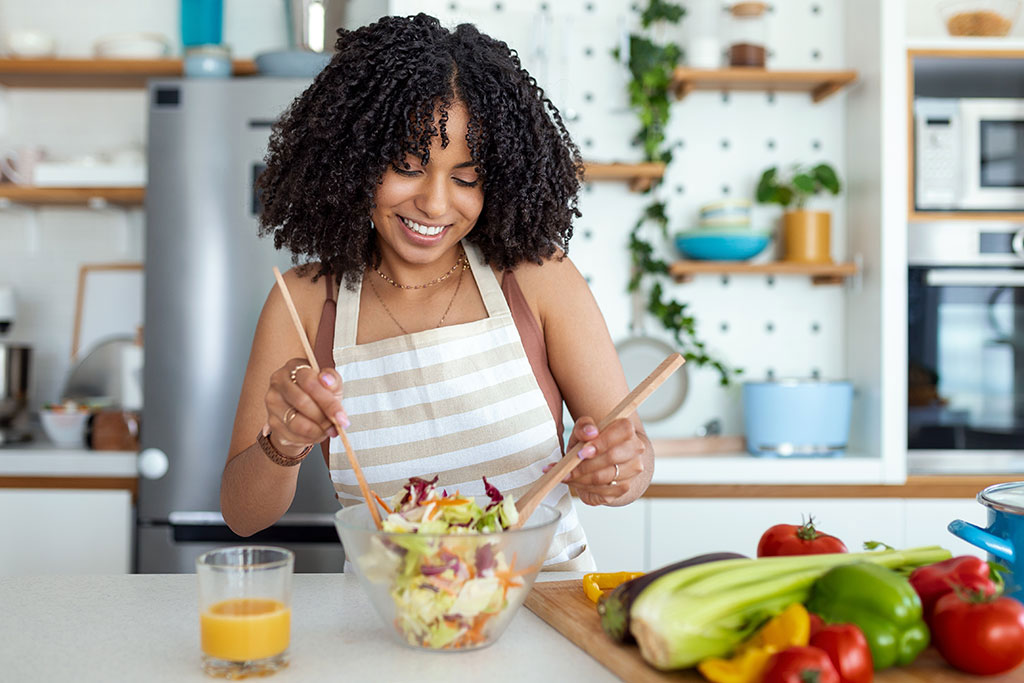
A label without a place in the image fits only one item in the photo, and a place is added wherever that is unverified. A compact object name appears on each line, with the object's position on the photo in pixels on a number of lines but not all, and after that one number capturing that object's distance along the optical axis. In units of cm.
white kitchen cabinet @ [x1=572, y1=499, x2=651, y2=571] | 233
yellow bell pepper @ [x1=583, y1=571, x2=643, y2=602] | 101
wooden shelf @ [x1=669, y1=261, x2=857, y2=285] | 257
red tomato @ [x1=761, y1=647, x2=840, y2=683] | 70
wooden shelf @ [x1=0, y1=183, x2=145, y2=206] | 270
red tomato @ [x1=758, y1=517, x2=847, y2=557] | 95
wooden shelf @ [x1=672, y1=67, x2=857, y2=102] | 257
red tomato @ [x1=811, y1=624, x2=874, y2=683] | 73
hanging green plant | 267
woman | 123
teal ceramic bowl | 259
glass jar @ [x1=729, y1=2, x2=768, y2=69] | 262
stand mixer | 264
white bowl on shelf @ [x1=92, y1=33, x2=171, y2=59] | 271
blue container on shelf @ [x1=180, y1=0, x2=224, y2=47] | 272
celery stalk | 76
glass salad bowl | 81
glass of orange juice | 80
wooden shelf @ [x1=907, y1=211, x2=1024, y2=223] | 241
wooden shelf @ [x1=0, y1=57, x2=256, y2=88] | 269
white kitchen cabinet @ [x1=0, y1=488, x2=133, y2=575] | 241
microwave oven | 242
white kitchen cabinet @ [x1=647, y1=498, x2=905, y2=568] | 233
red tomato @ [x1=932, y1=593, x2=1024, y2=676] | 77
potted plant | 265
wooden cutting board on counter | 79
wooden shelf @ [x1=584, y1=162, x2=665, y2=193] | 254
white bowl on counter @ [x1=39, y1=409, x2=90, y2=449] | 253
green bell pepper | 78
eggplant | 83
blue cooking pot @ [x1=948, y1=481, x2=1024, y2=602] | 89
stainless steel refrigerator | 238
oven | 242
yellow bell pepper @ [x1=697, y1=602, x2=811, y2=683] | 74
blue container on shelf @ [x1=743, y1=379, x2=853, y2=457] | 244
